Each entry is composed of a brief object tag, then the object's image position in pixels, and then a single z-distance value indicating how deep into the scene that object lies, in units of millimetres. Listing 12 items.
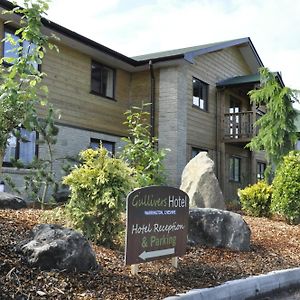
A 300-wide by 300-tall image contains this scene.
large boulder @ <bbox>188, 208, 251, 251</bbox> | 6330
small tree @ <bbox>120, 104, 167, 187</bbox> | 7693
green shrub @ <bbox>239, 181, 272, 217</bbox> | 10998
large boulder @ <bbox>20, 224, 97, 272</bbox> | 3901
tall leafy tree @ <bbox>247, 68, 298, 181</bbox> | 13516
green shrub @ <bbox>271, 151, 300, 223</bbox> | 9831
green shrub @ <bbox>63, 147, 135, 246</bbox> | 4882
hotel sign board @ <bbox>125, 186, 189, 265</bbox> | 4225
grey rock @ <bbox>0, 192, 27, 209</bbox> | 6880
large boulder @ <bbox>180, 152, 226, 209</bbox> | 9532
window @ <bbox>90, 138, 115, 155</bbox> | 14102
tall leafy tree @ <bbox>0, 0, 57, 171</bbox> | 4040
